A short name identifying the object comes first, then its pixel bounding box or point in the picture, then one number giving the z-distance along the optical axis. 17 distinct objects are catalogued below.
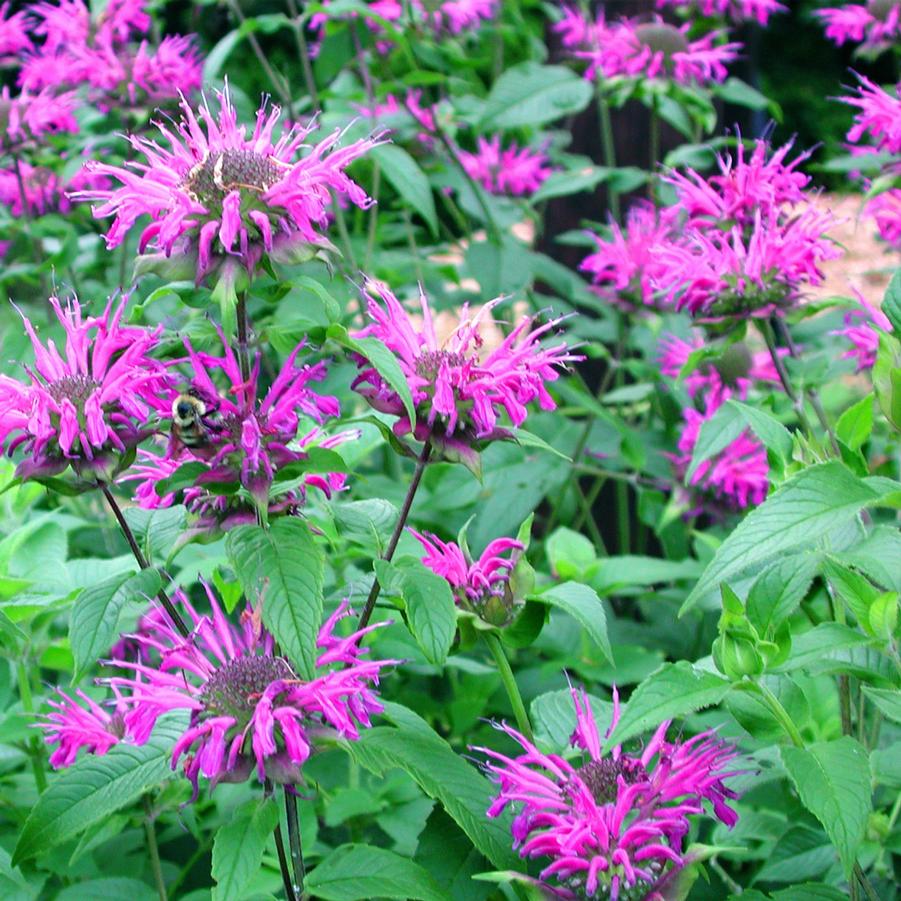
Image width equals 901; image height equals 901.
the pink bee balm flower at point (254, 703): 0.53
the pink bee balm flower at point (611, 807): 0.53
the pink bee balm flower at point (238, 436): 0.54
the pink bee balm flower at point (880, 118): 0.76
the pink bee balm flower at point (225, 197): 0.54
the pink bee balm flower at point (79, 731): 0.61
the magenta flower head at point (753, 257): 0.71
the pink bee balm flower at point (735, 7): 1.11
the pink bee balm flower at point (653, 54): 1.01
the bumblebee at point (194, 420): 0.54
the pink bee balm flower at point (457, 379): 0.56
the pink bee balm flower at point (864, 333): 0.65
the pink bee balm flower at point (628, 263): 0.98
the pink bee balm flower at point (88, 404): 0.55
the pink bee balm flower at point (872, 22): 0.98
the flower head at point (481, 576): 0.58
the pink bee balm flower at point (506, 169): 1.20
